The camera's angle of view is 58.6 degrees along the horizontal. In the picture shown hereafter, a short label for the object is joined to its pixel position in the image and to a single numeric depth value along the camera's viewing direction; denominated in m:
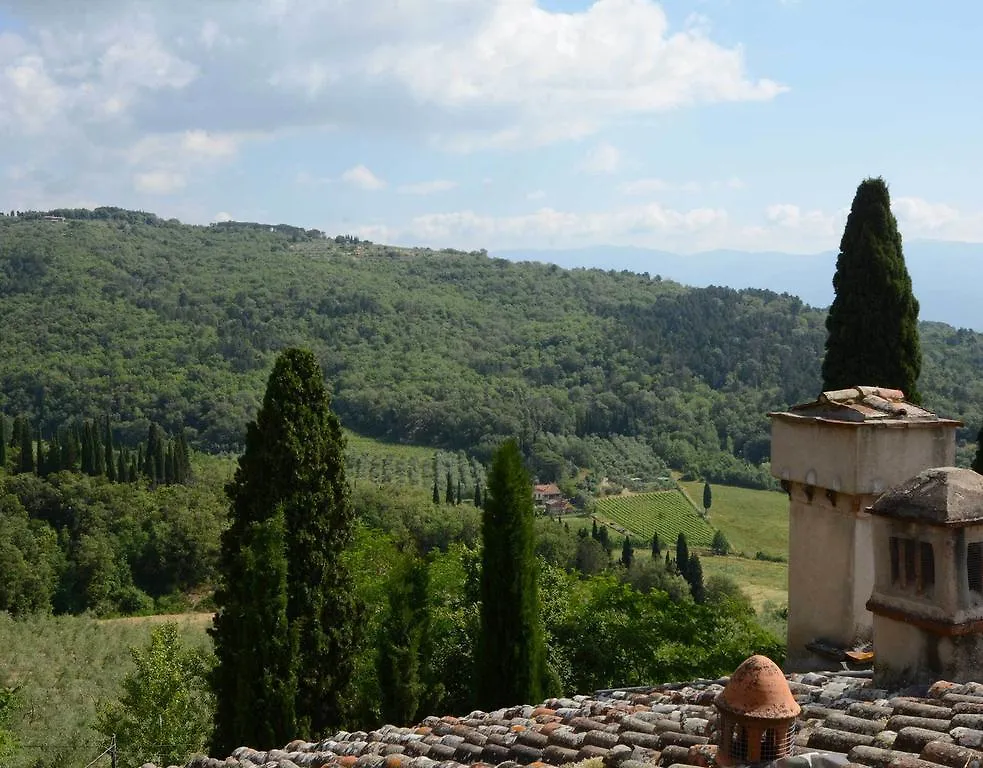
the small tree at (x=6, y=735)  13.45
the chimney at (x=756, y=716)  4.30
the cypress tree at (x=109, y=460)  55.16
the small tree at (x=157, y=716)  16.95
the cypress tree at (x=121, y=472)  56.19
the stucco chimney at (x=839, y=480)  8.30
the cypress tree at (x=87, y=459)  55.00
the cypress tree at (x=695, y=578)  45.29
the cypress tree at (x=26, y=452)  54.59
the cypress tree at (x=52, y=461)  53.53
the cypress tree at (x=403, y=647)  14.68
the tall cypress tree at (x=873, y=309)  14.17
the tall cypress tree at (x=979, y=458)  13.79
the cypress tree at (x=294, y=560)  11.88
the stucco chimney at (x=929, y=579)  5.55
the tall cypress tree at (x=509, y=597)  13.02
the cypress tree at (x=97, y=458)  55.00
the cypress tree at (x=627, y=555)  50.88
